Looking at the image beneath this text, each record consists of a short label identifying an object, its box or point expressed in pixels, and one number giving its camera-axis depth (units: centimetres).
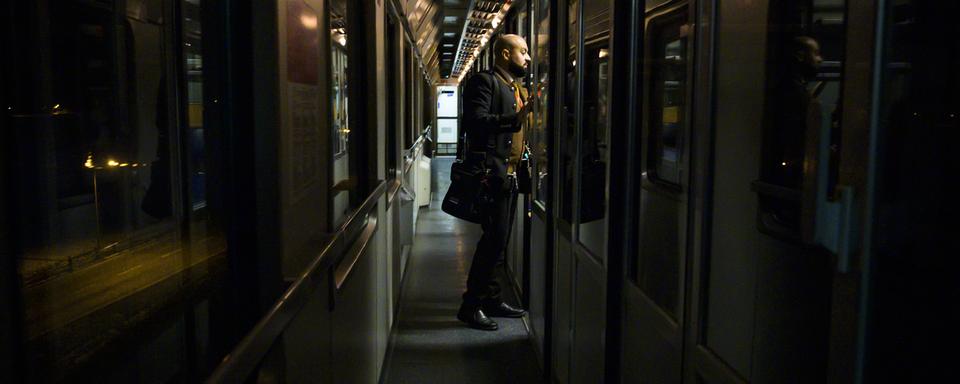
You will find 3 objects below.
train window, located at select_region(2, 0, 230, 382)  94
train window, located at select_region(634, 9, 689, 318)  191
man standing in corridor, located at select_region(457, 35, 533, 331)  440
